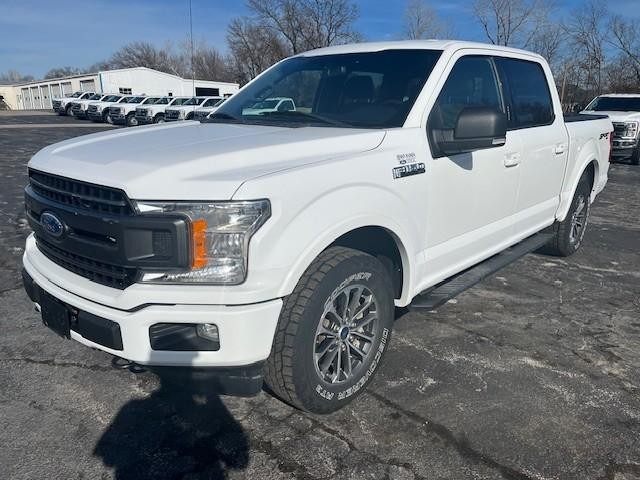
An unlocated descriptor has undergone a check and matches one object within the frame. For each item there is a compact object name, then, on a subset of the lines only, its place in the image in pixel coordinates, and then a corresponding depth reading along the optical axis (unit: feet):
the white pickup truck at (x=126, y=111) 96.53
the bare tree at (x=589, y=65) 124.67
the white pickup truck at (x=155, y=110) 92.94
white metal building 176.37
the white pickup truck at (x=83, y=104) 108.87
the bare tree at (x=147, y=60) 288.30
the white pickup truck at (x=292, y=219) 7.21
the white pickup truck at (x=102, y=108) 102.01
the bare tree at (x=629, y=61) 119.75
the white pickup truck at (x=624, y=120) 45.70
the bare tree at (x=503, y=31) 116.67
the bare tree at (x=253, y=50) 176.35
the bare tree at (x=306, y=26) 164.35
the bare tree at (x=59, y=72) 368.01
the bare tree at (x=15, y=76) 431.10
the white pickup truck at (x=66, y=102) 116.61
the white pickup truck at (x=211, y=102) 92.40
